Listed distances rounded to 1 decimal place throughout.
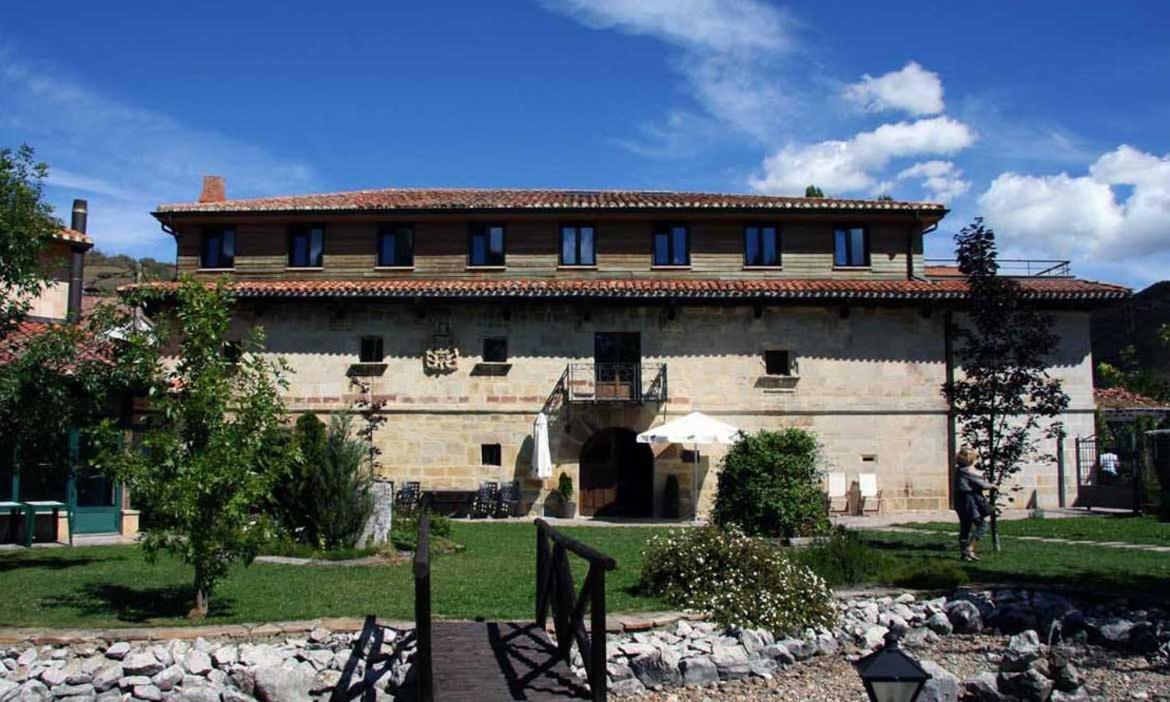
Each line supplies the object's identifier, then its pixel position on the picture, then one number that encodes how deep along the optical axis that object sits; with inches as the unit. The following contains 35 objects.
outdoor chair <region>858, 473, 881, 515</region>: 954.7
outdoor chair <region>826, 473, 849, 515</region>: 949.8
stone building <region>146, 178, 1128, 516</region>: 959.6
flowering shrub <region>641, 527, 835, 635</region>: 411.2
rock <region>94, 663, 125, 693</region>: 347.6
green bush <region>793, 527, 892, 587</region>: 484.4
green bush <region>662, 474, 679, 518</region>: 941.8
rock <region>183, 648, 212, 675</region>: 352.2
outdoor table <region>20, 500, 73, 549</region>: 633.0
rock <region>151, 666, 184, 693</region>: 346.6
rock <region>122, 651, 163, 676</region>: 350.6
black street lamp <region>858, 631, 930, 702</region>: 195.2
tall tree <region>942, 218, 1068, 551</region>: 597.0
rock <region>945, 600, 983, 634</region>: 448.5
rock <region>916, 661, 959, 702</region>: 359.3
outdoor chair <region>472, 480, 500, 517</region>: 923.4
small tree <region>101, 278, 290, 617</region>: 397.4
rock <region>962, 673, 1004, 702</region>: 369.1
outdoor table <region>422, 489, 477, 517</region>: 914.7
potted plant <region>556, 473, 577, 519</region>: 949.2
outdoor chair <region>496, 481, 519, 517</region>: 930.7
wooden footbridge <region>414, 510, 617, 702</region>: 277.8
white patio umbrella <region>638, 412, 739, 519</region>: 848.5
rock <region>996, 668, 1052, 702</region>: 362.9
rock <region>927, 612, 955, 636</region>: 443.5
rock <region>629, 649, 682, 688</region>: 373.1
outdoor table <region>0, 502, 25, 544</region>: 646.3
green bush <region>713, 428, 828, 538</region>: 700.0
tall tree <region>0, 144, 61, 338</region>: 514.6
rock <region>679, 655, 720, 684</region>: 376.8
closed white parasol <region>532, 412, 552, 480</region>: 923.4
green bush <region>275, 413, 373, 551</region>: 582.9
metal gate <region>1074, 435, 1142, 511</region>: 912.9
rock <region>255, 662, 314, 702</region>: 347.9
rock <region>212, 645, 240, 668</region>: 354.9
